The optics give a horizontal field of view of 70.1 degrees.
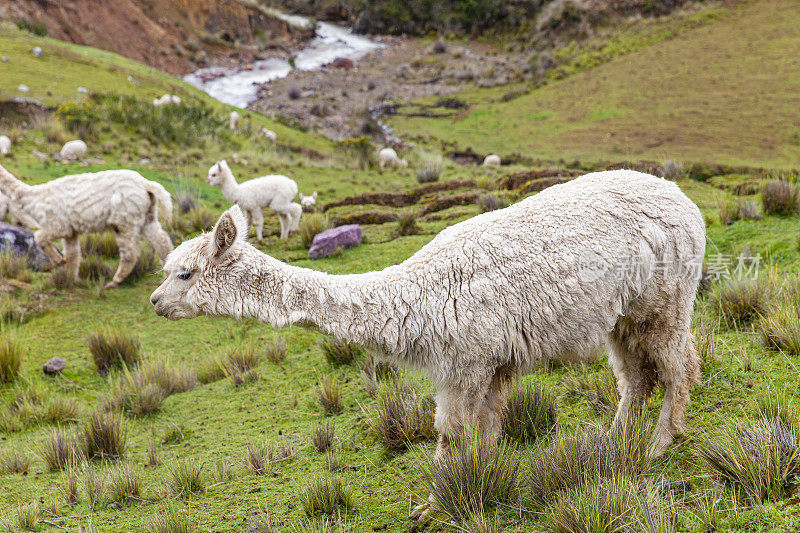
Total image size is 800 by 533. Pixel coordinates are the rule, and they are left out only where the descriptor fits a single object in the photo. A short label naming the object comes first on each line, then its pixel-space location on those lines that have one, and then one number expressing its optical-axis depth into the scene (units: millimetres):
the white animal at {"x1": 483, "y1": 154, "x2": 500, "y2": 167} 19791
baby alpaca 10859
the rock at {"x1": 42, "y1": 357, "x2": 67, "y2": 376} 6906
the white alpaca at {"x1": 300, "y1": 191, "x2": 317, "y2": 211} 13206
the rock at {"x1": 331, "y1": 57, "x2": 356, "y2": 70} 46281
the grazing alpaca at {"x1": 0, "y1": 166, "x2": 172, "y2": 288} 9125
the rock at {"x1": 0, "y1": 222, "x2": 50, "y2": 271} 9992
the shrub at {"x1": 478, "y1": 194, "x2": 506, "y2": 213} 9644
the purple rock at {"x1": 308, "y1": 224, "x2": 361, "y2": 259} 9281
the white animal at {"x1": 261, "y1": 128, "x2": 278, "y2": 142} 22203
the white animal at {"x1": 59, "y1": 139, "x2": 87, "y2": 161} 15188
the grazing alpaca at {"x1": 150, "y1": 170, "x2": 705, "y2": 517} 3701
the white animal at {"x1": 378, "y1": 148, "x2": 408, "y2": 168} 19328
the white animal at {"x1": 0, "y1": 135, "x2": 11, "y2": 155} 14477
